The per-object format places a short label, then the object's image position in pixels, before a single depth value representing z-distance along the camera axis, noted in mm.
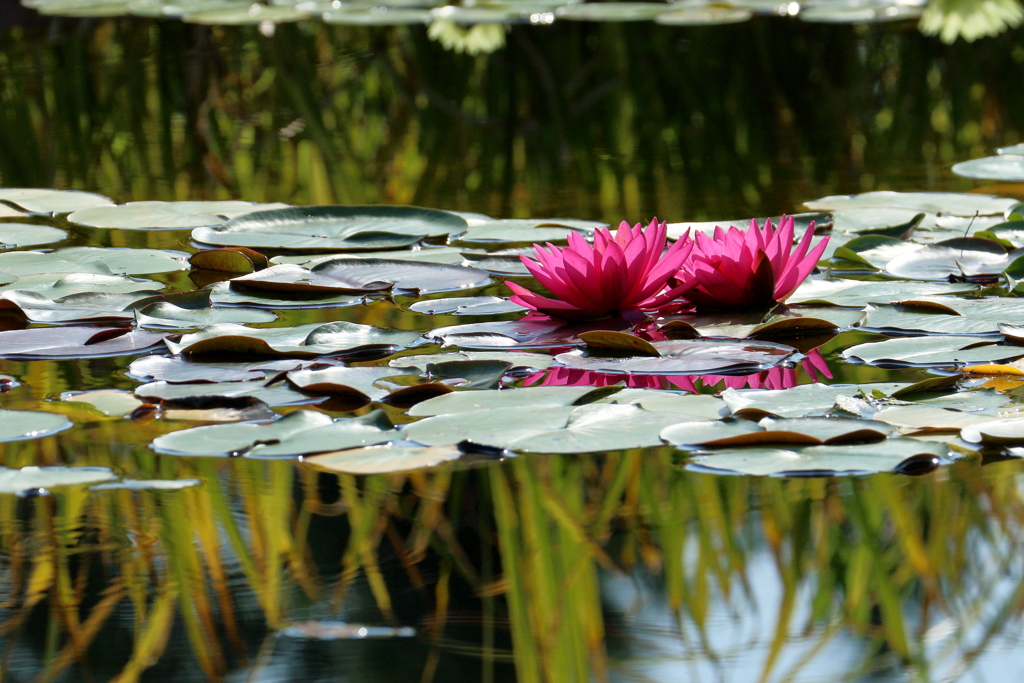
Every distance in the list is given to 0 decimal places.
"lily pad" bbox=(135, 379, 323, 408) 5771
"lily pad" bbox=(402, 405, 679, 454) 5694
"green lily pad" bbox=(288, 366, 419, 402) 5781
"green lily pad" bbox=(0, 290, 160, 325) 5940
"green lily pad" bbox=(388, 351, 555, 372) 5838
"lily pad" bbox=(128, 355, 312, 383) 5816
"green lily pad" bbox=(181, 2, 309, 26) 11639
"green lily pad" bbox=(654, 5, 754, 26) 11397
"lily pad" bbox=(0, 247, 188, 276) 6092
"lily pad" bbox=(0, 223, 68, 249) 6196
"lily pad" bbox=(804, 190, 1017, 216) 6300
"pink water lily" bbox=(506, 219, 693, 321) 5929
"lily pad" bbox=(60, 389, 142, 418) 5767
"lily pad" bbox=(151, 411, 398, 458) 5700
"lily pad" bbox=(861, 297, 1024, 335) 5897
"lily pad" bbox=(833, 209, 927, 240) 6203
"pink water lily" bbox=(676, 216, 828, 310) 5967
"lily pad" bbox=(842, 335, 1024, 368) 5827
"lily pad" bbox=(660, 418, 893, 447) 5683
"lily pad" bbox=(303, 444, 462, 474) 5676
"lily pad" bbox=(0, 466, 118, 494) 5661
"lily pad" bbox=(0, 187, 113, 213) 6361
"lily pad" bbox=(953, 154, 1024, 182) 6484
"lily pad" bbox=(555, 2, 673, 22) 11690
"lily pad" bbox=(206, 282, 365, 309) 6000
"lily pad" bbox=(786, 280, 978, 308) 5997
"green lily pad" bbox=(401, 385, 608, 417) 5746
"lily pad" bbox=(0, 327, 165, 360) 5875
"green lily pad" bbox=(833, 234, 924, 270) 6124
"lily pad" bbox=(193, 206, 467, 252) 6189
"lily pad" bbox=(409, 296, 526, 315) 5984
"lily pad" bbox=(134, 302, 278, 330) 5935
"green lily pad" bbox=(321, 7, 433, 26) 11469
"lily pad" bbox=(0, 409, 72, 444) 5721
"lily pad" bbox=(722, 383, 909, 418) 5728
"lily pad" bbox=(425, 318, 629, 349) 5899
